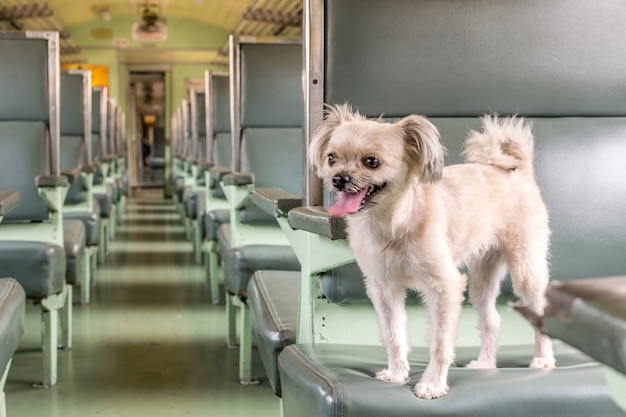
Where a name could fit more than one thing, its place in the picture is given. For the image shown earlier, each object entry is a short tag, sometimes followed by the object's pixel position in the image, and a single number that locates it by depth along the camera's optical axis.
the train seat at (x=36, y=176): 3.02
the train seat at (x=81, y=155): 4.68
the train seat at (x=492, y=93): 2.08
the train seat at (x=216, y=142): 5.06
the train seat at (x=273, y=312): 2.06
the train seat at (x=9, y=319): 2.00
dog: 1.48
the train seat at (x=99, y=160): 6.04
